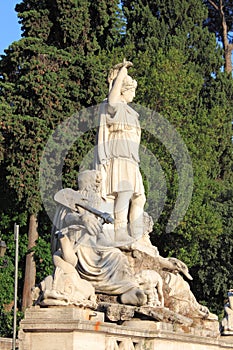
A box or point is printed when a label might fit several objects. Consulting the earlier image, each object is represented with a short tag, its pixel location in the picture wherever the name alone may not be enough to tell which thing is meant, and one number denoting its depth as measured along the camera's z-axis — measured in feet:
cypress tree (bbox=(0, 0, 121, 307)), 103.81
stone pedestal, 38.96
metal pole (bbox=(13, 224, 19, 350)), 55.39
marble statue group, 41.81
